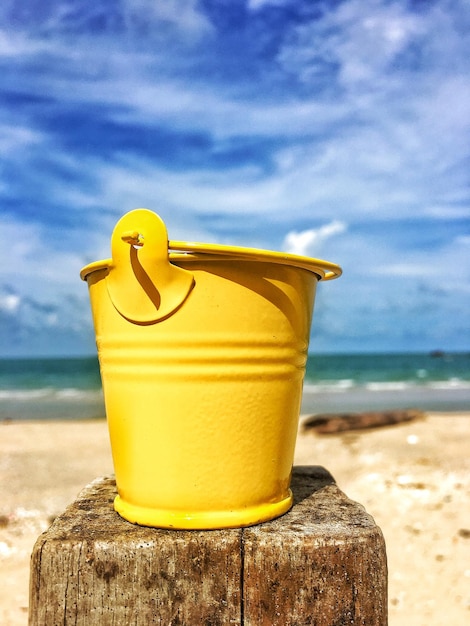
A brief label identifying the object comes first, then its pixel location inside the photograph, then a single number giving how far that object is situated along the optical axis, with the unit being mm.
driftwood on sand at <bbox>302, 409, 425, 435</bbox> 4776
